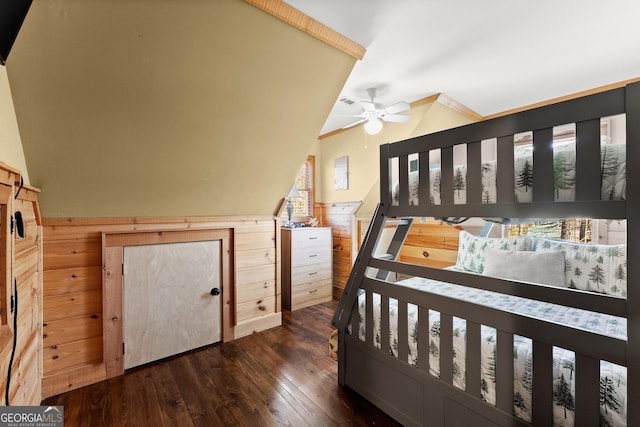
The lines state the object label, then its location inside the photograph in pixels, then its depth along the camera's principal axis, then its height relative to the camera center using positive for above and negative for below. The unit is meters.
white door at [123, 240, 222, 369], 2.07 -0.69
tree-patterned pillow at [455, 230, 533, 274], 2.26 -0.32
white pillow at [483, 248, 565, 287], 1.90 -0.41
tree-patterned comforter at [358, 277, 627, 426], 0.93 -0.61
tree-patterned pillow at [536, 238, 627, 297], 1.76 -0.39
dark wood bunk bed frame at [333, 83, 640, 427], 0.88 -0.33
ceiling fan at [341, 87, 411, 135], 2.55 +0.92
